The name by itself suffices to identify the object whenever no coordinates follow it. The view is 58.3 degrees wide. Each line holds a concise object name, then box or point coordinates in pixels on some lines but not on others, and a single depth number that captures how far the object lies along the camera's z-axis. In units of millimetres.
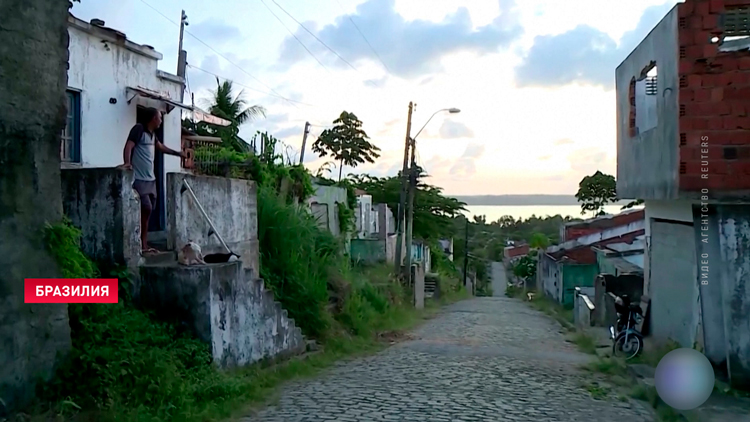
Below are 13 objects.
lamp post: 26627
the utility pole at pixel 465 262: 52738
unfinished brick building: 8742
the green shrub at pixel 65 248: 6812
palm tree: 28812
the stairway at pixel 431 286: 36031
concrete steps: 9938
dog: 8680
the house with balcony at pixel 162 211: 8266
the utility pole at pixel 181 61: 23875
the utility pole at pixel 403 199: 26156
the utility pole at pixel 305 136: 36484
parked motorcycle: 12172
